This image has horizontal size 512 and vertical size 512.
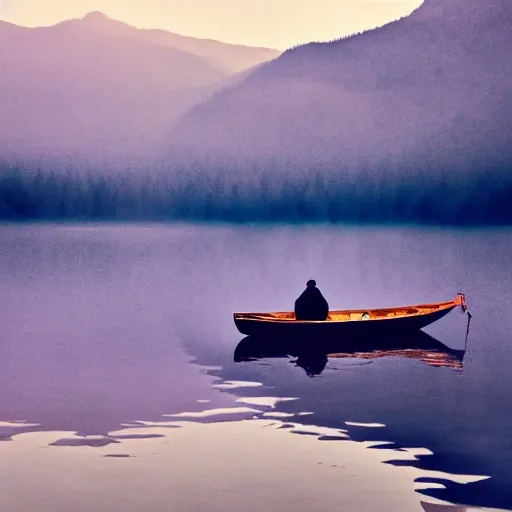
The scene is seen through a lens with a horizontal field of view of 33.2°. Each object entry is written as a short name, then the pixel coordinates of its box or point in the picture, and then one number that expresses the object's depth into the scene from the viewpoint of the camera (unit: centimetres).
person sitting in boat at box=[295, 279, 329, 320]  2228
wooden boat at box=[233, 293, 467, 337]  2220
